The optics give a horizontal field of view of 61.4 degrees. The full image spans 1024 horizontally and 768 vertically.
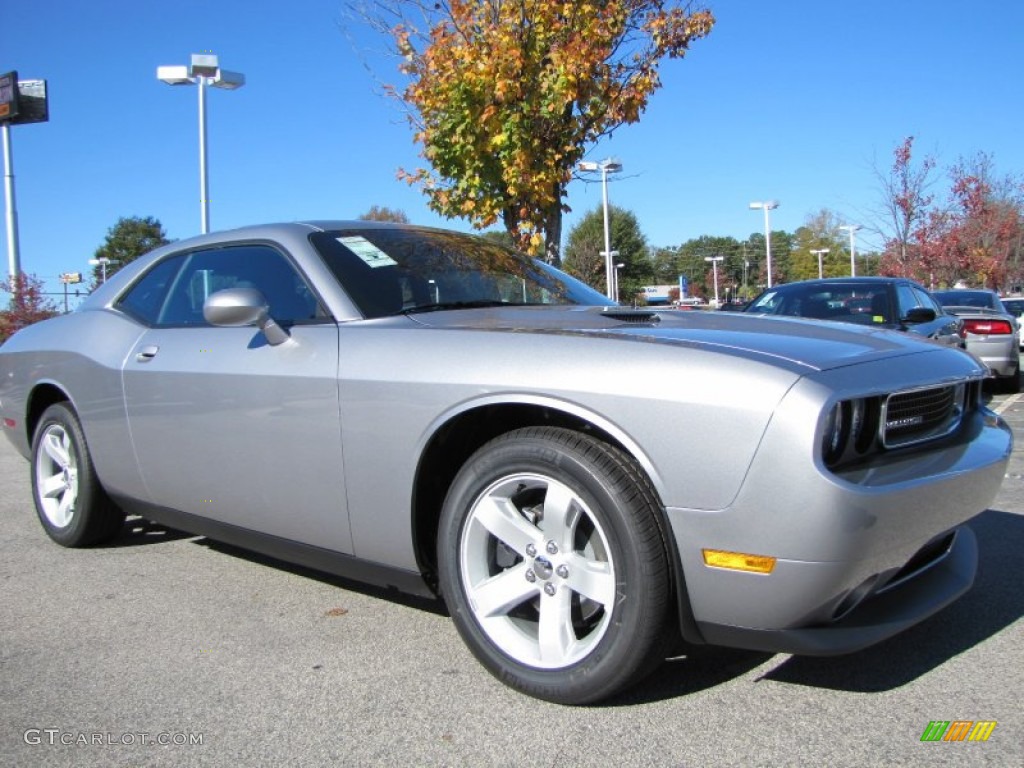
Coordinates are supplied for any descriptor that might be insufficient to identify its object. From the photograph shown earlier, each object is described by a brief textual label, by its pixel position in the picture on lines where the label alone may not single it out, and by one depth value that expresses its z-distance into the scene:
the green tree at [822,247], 77.44
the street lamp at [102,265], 38.36
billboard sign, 24.55
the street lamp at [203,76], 16.19
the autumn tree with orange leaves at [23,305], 19.91
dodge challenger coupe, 2.14
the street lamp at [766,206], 39.56
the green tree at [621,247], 49.19
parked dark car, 7.58
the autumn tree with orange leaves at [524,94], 8.03
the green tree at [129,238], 57.66
